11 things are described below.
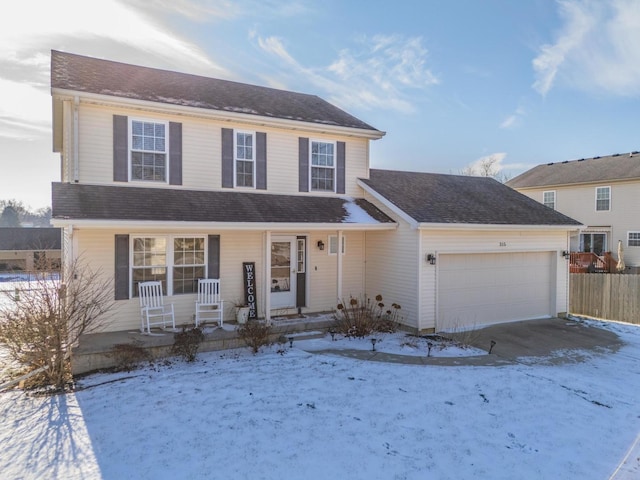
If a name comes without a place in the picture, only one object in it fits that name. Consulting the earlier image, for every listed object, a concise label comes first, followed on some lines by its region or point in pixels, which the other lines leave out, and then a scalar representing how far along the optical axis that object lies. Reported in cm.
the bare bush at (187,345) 759
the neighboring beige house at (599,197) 2159
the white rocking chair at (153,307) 879
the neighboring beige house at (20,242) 3197
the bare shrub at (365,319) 931
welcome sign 994
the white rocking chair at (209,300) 933
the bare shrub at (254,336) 818
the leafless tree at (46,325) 666
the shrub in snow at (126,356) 721
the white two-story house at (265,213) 876
